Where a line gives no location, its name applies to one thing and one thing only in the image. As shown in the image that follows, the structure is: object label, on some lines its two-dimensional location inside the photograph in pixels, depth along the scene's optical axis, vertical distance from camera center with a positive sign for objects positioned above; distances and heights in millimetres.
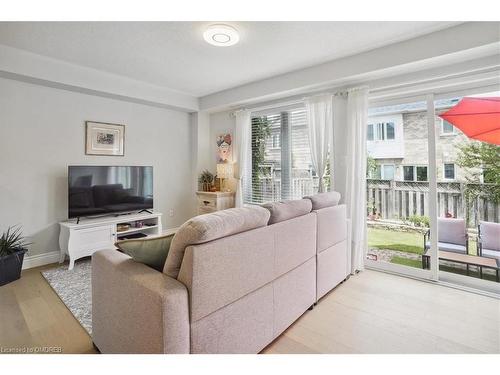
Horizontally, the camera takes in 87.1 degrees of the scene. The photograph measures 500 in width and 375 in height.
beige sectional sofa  1246 -531
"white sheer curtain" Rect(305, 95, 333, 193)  3447 +854
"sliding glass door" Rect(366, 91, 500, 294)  2701 -60
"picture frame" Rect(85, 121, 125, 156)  3728 +808
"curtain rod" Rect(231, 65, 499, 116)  2615 +1176
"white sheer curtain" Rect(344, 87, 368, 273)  3121 +263
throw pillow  1526 -336
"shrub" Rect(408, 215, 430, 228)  3020 -347
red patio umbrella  2475 +725
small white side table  4496 -147
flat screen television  3406 +47
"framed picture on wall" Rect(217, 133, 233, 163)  4727 +810
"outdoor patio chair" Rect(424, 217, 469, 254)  2849 -502
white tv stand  3211 -538
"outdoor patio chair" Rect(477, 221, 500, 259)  2689 -509
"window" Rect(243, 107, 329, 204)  3879 +516
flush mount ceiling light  2402 +1502
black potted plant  2766 -690
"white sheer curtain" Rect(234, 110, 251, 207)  4398 +748
